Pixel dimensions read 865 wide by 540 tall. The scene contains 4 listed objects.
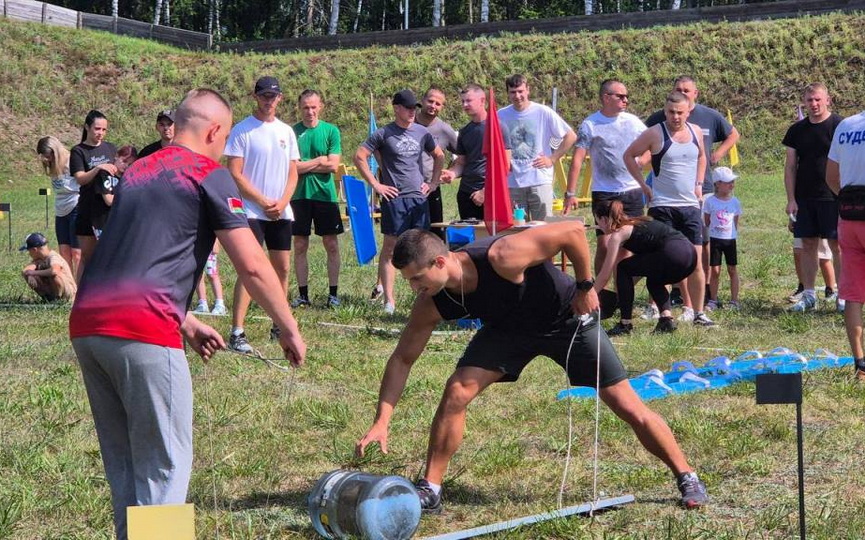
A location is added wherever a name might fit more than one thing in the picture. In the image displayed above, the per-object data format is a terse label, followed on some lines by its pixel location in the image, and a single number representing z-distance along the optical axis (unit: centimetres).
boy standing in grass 1084
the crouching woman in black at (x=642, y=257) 917
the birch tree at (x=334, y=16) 5534
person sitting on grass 1134
